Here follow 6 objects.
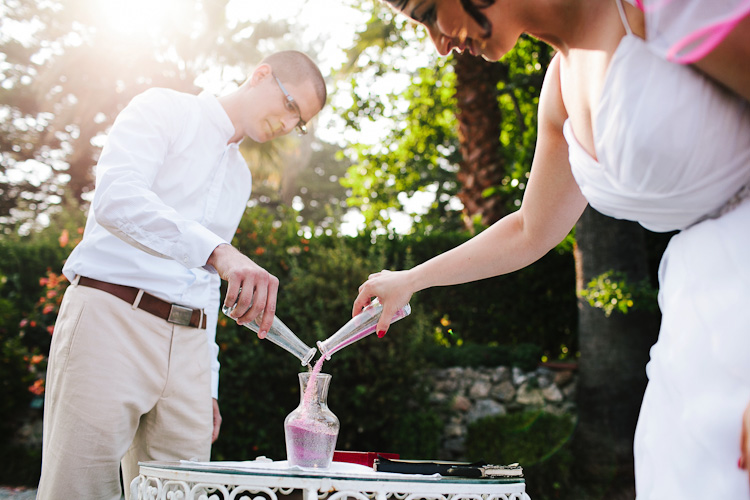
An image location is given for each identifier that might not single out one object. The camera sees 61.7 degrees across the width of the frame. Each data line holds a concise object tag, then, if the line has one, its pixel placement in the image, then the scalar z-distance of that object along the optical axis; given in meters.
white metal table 1.66
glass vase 2.03
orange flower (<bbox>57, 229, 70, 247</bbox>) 6.95
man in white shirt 2.06
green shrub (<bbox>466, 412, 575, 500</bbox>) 5.60
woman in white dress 0.91
